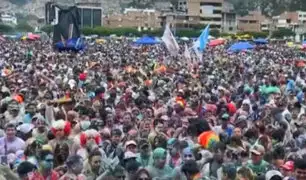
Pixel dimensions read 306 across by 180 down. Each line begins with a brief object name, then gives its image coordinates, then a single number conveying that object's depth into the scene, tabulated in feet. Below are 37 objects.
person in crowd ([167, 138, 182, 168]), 26.50
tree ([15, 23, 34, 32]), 443.41
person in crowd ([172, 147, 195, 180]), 24.47
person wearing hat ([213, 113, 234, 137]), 32.43
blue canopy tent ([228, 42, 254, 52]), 129.44
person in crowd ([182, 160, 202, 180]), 24.44
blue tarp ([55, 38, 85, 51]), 84.07
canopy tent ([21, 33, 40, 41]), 209.17
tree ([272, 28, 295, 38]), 342.03
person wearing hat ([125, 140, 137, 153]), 27.12
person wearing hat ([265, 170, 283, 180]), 22.99
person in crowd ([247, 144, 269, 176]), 25.33
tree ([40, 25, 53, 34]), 311.37
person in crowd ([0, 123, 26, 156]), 28.73
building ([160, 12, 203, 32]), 370.32
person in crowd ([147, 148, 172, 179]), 24.95
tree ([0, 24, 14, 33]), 369.26
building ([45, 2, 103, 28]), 386.73
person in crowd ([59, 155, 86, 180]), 23.85
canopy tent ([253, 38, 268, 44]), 188.83
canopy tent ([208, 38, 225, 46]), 148.36
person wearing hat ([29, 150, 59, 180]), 23.42
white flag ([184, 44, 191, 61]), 76.35
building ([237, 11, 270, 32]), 409.90
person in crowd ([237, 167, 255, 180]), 23.36
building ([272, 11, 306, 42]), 377.50
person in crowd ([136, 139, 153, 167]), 26.20
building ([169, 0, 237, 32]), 379.96
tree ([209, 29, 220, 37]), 333.76
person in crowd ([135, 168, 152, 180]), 22.79
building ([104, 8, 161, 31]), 421.59
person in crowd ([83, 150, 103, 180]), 25.43
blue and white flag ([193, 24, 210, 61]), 74.59
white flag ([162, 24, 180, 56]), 77.41
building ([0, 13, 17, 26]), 483.96
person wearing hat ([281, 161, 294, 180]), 24.26
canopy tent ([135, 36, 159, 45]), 161.68
